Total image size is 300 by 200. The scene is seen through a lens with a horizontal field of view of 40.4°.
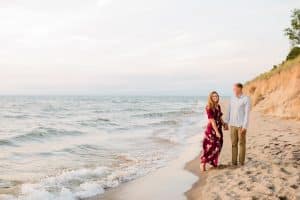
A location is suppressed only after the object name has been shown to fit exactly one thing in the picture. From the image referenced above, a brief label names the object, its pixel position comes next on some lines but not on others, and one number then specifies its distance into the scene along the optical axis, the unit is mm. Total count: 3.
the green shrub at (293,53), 31909
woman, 9578
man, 9391
